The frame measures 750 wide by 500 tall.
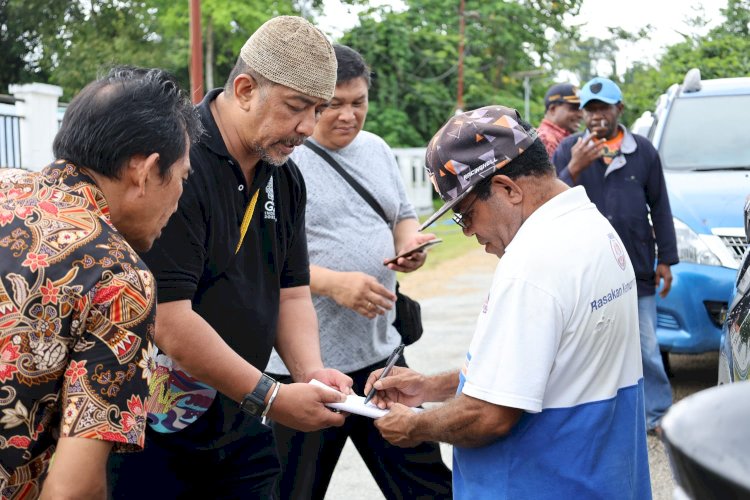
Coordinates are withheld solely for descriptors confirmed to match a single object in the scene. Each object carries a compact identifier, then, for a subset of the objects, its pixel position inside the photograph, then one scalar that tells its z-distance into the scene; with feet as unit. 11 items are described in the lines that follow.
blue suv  20.42
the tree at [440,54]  108.68
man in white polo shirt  7.55
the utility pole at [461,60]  107.24
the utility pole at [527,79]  119.14
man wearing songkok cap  9.68
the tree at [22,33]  113.50
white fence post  43.16
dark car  10.77
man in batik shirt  6.17
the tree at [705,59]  49.60
